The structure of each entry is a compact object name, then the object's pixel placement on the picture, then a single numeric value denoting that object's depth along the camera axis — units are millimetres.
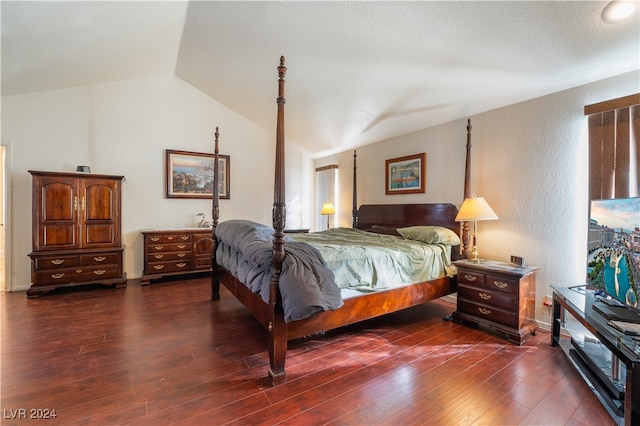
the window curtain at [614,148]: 2160
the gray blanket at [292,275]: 1775
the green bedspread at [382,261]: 2348
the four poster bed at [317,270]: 1851
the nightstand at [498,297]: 2430
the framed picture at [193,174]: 4812
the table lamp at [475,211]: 2783
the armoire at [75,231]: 3596
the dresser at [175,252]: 4273
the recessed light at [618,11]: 1769
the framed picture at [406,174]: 3888
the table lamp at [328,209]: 5184
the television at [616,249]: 1679
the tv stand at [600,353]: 1413
